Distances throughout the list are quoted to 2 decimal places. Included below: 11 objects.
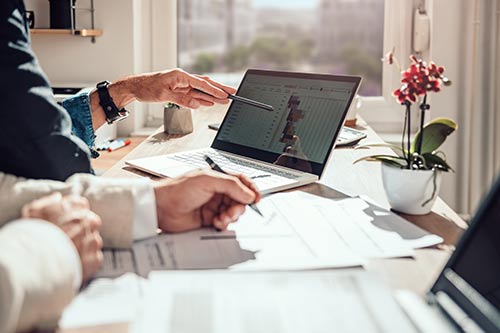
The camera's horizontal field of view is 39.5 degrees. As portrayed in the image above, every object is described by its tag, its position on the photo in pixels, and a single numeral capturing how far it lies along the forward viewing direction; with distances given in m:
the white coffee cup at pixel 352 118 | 2.08
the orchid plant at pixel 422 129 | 1.06
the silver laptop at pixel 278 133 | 1.34
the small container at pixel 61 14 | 2.44
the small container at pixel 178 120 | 1.88
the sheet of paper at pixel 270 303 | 0.64
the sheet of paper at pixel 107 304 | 0.68
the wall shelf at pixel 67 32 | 2.44
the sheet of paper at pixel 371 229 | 0.92
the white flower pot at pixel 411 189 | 1.08
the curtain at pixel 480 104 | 2.42
